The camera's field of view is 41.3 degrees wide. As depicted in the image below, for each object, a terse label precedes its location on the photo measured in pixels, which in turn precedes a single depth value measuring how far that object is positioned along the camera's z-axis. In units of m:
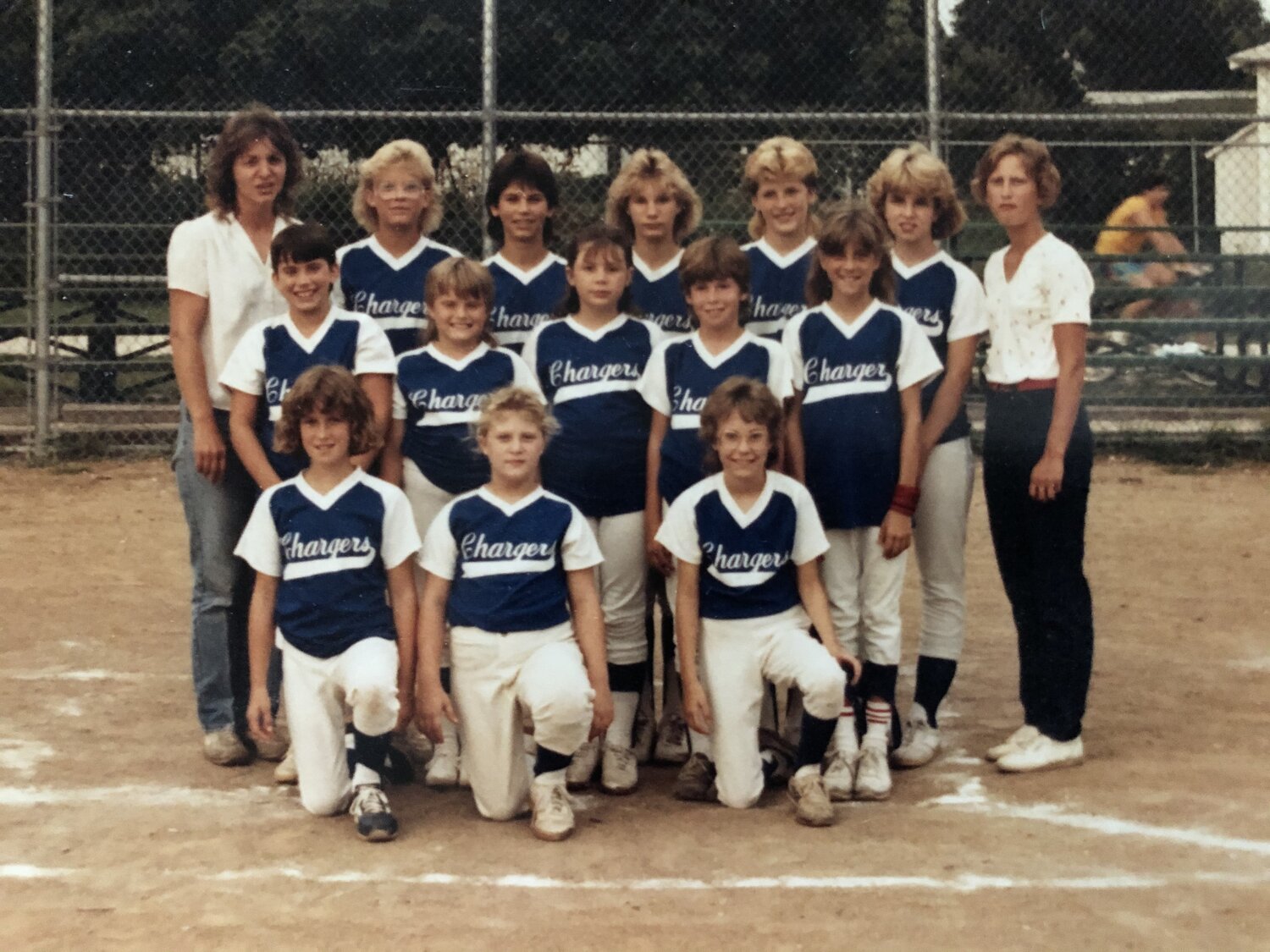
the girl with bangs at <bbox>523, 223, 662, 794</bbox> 4.61
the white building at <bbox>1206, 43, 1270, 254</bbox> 18.23
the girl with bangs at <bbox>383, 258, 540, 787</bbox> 4.48
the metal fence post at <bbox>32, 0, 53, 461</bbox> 9.54
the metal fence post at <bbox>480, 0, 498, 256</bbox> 8.88
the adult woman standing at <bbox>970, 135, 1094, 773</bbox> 4.52
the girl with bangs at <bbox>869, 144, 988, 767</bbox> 4.64
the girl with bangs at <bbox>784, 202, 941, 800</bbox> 4.51
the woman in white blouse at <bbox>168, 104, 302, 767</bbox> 4.68
